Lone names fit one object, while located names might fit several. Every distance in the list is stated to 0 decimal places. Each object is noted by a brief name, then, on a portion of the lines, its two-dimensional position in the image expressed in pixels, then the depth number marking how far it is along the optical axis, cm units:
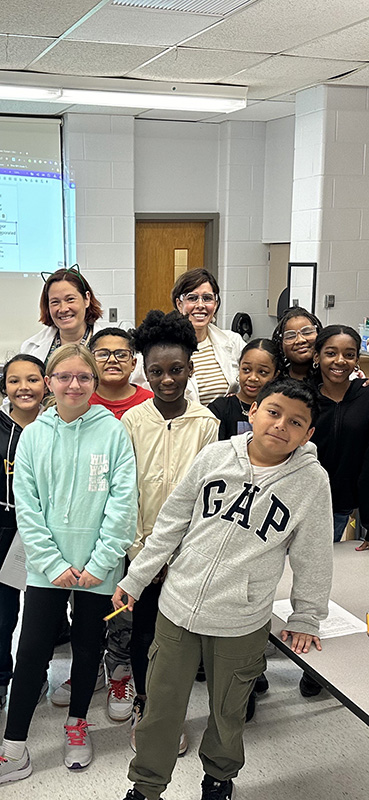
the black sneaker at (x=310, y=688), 255
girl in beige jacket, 212
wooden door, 616
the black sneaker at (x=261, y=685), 255
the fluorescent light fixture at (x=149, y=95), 429
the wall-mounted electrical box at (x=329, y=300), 492
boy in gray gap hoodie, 177
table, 162
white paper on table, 186
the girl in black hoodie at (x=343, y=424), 238
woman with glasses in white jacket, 273
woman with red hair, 268
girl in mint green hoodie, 205
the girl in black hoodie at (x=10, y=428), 228
